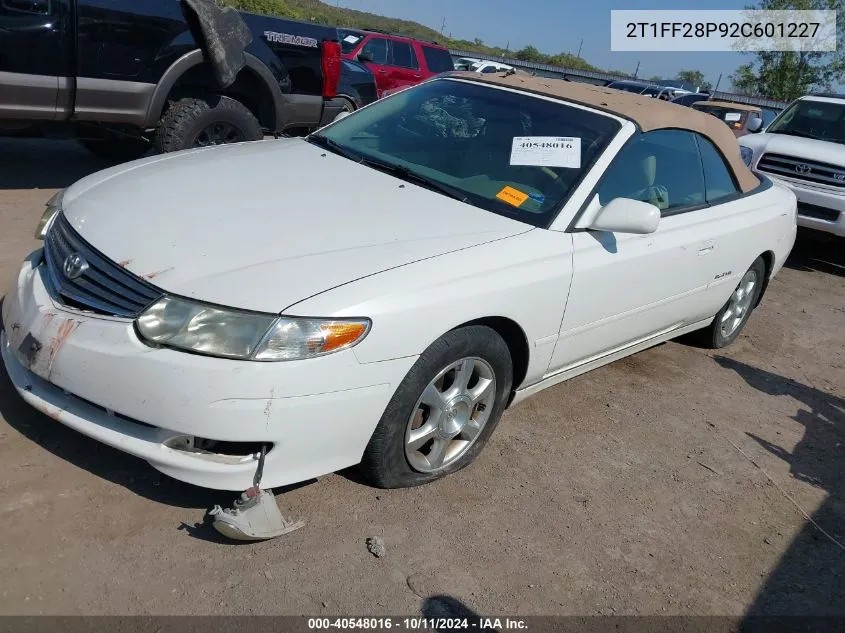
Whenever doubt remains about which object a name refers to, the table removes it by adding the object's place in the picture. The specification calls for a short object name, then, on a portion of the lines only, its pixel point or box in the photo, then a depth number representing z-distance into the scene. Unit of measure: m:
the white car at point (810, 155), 7.93
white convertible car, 2.44
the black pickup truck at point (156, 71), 5.30
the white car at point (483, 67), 22.62
